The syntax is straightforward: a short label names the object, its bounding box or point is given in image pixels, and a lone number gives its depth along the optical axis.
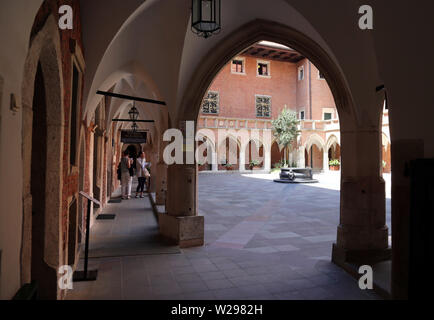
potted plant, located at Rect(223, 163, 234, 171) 28.73
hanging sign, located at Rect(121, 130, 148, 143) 12.08
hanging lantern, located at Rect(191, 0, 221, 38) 3.66
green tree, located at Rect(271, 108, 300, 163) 28.27
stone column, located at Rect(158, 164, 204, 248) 5.80
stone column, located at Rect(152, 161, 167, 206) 9.41
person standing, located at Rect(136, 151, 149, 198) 12.34
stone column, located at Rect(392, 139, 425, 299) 2.28
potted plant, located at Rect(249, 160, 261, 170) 29.70
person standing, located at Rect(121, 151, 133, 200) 11.57
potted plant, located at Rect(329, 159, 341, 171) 28.73
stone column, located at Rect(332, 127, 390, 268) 4.66
